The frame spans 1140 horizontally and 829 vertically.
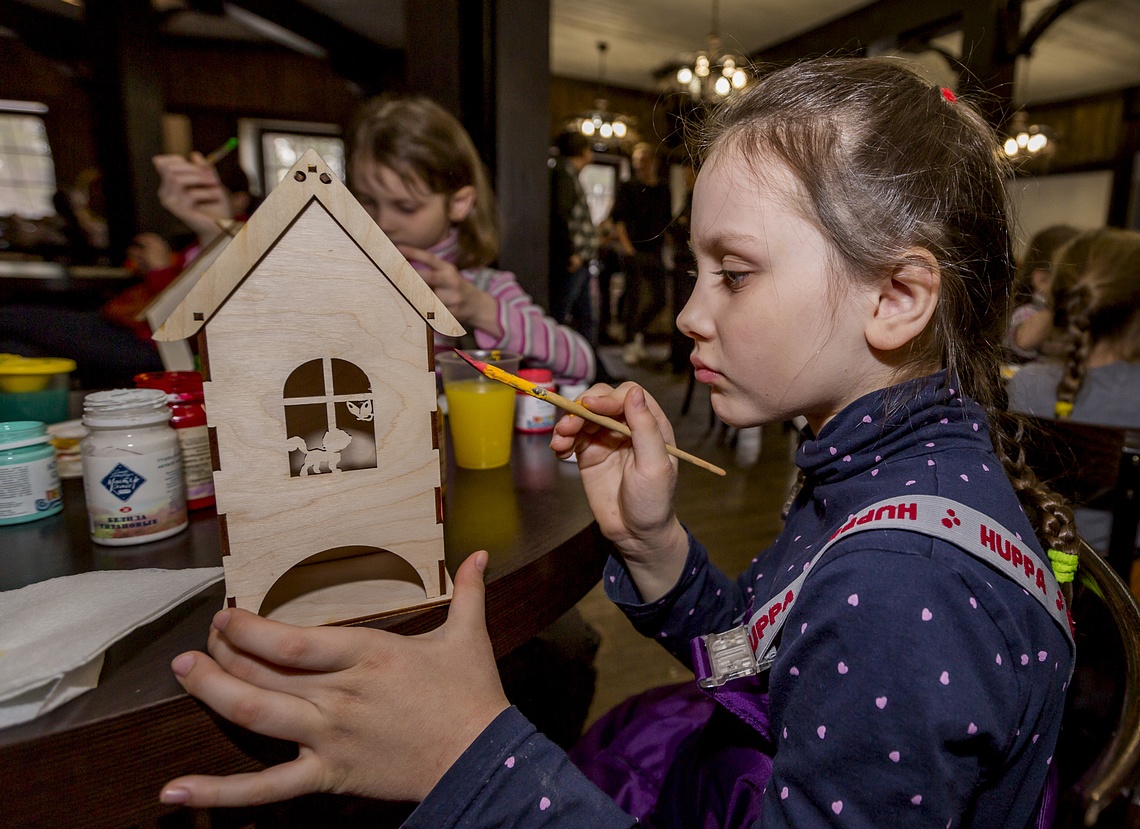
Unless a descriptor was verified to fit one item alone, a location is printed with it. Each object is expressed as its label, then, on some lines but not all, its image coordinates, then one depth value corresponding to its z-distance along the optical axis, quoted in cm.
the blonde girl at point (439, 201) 154
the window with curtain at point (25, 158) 488
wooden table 42
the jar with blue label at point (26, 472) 73
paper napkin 43
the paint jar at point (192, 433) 76
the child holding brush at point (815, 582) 46
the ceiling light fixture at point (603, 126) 703
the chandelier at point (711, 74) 445
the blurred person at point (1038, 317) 233
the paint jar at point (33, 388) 97
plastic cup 95
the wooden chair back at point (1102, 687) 37
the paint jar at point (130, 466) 65
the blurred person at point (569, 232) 389
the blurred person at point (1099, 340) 183
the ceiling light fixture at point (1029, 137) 544
